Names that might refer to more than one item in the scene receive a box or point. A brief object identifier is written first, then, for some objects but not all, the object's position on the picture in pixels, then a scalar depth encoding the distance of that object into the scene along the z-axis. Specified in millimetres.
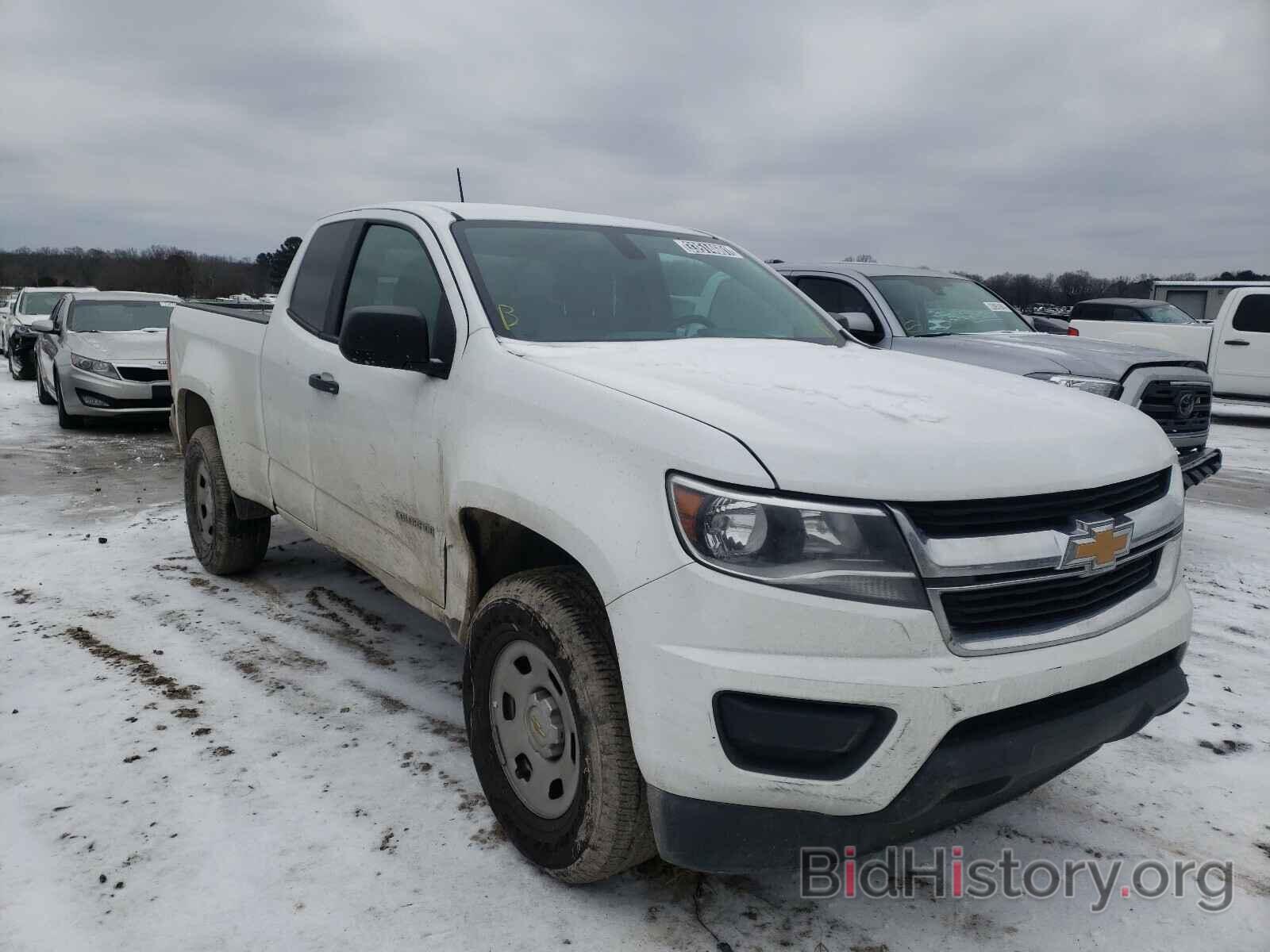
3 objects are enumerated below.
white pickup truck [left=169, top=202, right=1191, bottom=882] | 1876
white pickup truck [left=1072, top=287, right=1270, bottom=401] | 13648
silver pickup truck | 6102
